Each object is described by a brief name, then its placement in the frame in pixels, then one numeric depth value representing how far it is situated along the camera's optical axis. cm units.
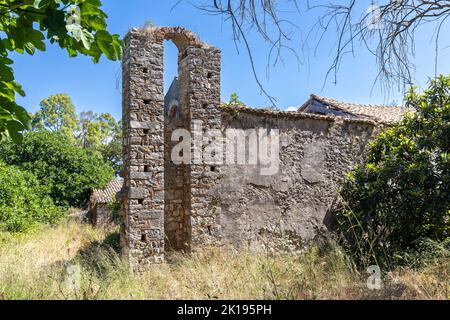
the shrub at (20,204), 1331
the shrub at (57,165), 1902
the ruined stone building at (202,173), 785
